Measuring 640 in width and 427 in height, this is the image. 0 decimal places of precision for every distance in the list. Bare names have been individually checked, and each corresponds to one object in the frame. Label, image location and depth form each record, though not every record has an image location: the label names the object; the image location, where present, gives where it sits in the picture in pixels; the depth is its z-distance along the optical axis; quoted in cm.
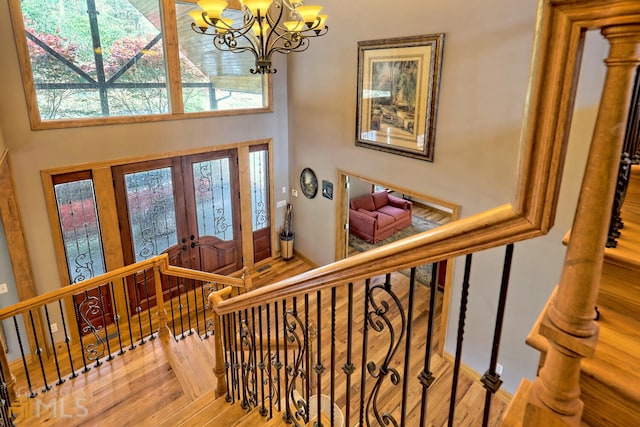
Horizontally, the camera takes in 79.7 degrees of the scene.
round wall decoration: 605
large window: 399
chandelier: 241
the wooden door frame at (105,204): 432
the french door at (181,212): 500
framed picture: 403
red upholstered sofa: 779
